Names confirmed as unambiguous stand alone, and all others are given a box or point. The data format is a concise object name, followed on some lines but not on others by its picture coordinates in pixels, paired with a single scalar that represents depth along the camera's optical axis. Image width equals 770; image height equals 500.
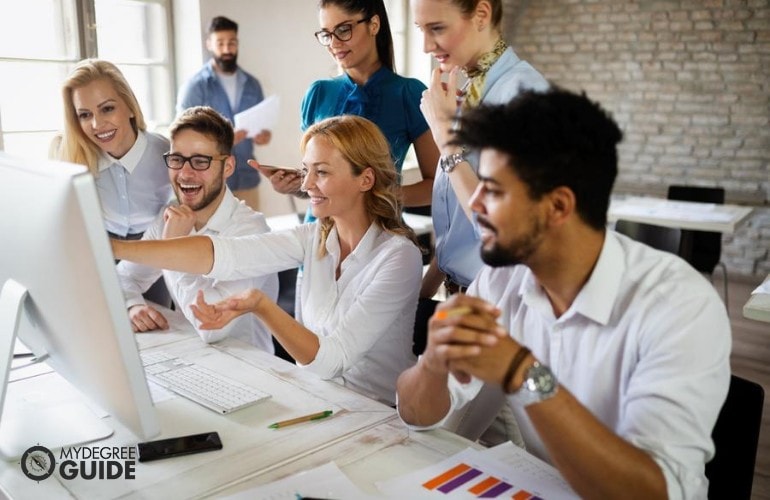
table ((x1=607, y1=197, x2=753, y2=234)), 4.02
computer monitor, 0.89
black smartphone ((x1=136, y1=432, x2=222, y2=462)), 1.26
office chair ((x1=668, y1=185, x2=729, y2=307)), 4.36
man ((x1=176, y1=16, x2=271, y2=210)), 4.46
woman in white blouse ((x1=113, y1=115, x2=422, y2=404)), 1.80
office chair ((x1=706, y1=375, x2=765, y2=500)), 1.24
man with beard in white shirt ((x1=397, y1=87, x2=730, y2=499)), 0.99
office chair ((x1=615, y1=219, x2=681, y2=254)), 3.54
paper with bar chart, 1.13
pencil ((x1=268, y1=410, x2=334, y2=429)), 1.37
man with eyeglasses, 2.08
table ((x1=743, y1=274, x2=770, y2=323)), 2.44
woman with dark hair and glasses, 2.26
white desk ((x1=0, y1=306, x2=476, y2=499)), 1.16
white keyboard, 1.46
